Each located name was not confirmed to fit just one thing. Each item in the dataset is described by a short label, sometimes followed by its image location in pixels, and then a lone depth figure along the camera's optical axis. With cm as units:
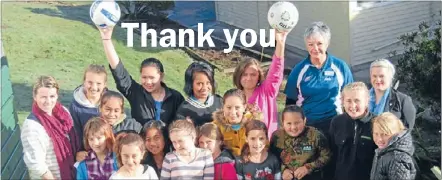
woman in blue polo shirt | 789
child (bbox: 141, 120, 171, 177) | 764
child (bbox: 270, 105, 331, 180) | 759
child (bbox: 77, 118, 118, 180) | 750
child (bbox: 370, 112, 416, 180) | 714
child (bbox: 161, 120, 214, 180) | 740
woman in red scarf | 758
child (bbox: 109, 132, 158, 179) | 729
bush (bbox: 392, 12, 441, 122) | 995
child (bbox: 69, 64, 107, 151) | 782
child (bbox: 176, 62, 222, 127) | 785
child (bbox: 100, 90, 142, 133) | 759
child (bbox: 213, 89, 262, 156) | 757
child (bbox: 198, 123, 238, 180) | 750
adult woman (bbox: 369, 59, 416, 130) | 767
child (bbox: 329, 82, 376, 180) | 746
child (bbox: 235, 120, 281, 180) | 747
